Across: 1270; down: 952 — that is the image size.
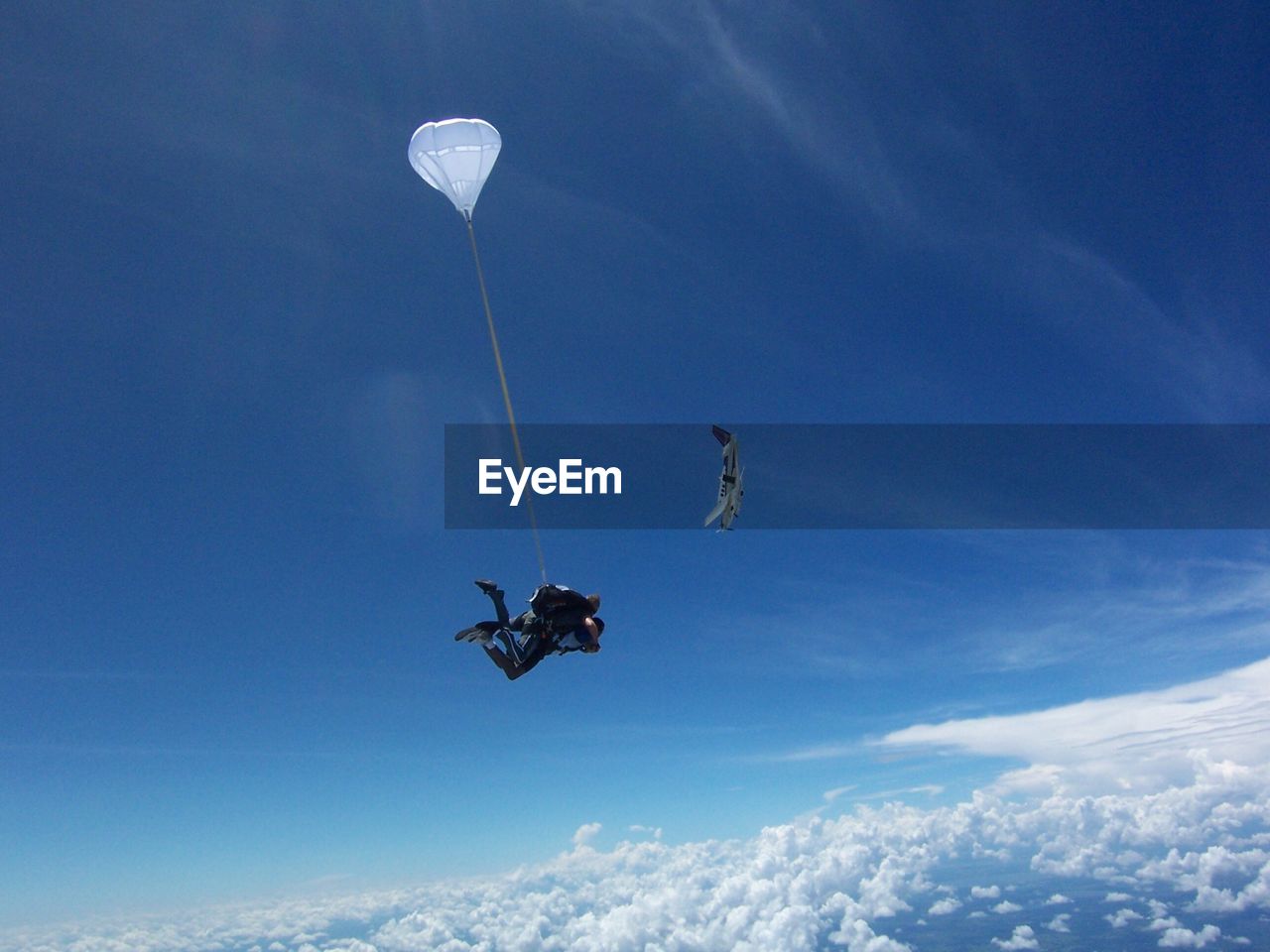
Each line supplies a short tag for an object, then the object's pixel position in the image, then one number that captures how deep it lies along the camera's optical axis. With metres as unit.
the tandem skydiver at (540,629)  14.34
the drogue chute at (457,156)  16.55
